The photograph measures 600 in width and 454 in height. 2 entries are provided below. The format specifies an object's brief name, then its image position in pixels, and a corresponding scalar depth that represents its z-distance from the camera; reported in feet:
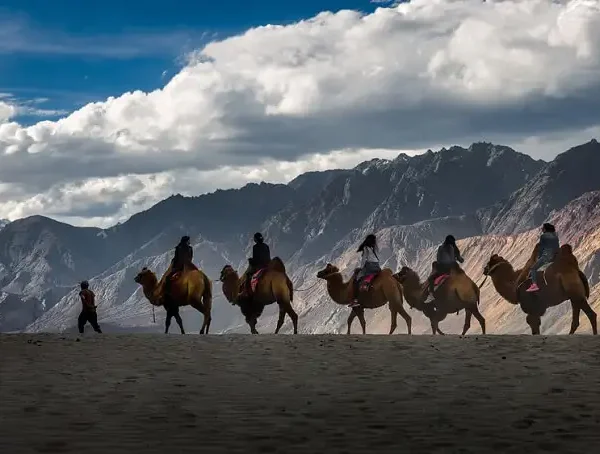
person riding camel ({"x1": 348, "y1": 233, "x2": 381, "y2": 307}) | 97.30
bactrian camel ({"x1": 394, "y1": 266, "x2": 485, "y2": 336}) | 95.40
